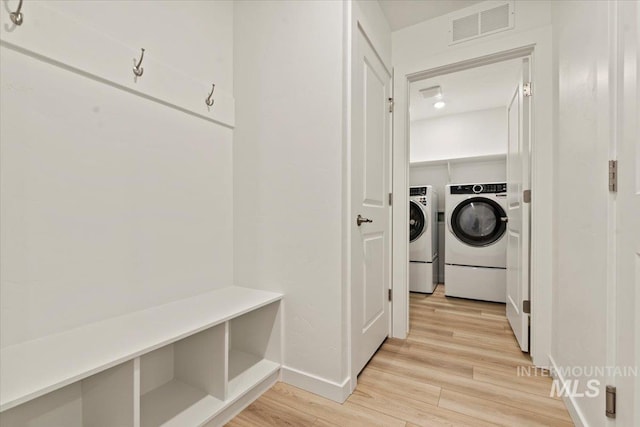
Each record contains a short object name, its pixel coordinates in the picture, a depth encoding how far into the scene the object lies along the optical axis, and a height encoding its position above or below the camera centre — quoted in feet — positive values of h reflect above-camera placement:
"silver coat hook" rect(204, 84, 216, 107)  5.28 +2.15
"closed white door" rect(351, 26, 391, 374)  5.00 +0.22
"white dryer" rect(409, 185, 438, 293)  11.37 -1.01
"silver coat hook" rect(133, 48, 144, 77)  4.15 +2.13
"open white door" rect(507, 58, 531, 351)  6.11 +0.04
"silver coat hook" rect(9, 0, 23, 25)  3.08 +2.15
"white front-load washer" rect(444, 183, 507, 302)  10.01 -0.97
